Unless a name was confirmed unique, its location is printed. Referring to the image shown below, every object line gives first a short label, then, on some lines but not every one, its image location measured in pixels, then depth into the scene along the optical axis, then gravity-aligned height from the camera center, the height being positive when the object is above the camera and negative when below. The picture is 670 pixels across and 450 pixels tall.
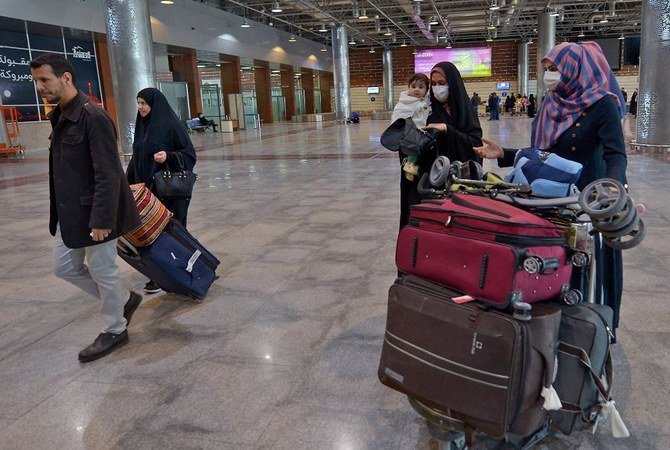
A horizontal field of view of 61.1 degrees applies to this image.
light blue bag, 2.05 -0.26
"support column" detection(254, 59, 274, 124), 32.53 +1.27
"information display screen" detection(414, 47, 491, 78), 40.12 +3.38
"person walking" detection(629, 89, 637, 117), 27.36 -0.39
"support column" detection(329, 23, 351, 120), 29.89 +2.54
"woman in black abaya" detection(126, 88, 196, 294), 3.77 -0.15
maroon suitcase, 1.62 -0.43
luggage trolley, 1.60 -0.36
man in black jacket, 2.71 -0.25
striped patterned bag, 3.35 -0.56
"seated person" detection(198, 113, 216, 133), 24.81 -0.12
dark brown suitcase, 1.57 -0.72
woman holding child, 2.72 -0.05
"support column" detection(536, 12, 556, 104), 26.88 +3.28
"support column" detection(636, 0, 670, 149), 10.39 +0.39
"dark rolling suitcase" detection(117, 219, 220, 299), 3.47 -0.87
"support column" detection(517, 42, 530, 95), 38.59 +2.42
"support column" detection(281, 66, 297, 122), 36.16 +1.59
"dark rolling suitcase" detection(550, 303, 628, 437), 1.71 -0.76
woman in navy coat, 2.25 -0.08
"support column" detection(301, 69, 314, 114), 40.03 +1.73
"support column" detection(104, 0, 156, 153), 12.27 +1.51
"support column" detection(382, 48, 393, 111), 40.12 +2.50
